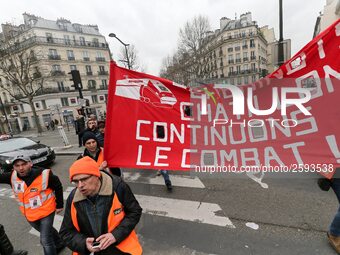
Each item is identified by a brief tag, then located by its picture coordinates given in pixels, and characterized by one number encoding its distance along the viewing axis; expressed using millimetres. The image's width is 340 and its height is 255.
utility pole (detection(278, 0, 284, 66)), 7559
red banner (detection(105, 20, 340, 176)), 2557
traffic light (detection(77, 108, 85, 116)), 10634
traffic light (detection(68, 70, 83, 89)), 9940
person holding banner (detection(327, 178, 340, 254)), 2581
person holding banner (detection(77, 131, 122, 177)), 3433
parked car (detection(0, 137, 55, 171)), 7363
